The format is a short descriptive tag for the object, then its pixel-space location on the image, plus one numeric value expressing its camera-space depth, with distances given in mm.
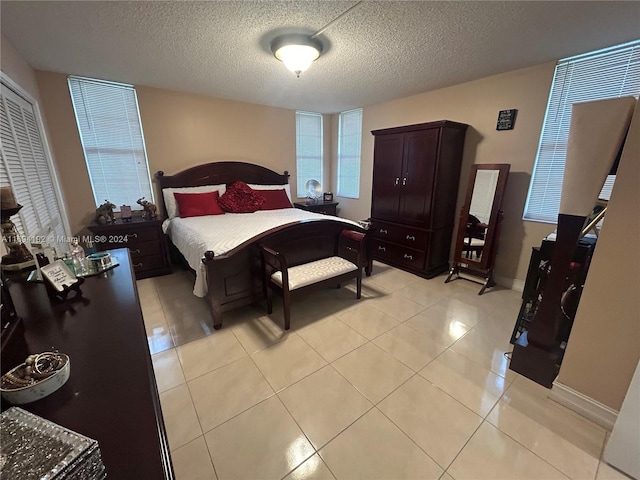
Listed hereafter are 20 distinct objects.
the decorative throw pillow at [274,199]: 3959
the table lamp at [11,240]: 1149
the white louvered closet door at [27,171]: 1847
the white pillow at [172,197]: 3430
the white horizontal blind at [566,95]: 2186
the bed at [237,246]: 2158
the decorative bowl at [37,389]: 613
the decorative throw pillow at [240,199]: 3646
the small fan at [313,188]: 4797
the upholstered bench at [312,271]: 2148
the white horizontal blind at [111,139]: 3000
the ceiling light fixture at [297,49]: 2059
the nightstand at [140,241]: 2949
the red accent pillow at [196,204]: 3365
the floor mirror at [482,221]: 2812
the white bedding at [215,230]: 2219
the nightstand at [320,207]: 4582
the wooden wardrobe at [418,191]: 3020
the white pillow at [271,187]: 4081
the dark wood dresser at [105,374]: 553
